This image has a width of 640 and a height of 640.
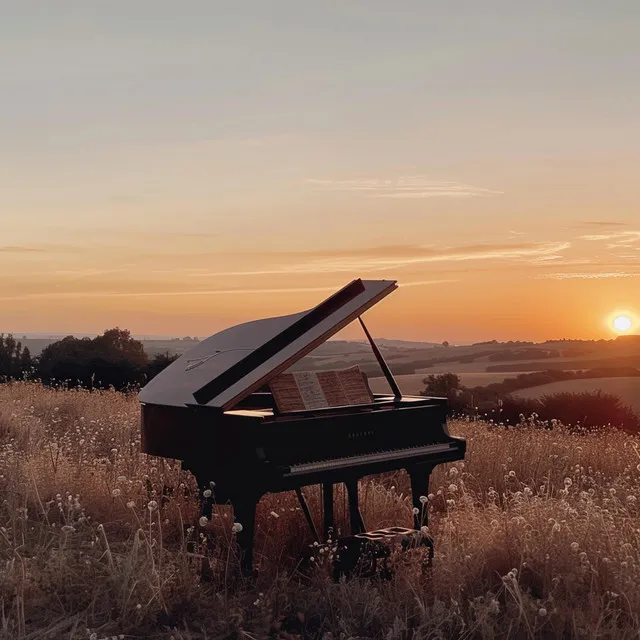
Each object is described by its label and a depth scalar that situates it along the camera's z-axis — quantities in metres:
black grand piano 5.60
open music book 5.93
